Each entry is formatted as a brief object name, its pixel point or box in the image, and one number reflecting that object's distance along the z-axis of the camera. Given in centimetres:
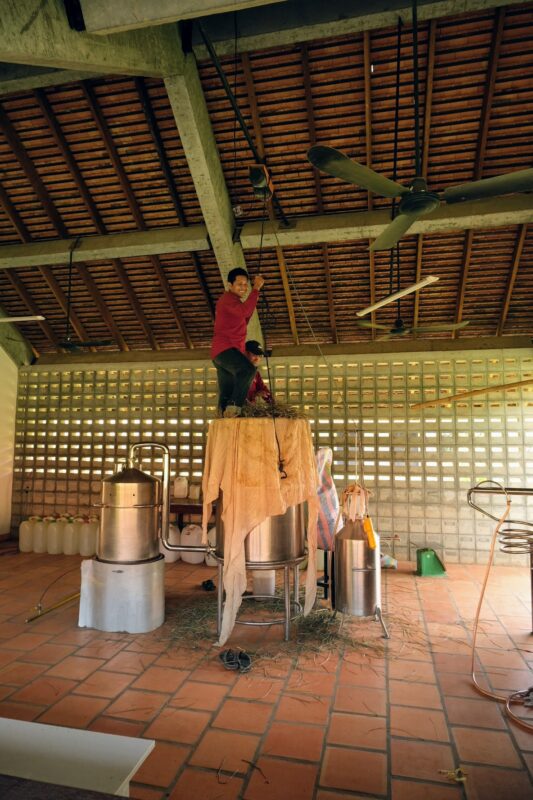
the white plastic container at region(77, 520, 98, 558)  805
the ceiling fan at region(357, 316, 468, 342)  617
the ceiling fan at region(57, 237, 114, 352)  719
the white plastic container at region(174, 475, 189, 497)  835
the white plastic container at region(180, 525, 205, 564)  762
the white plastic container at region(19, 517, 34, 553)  823
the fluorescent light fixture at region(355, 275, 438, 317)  500
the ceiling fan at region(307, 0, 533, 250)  342
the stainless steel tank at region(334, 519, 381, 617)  463
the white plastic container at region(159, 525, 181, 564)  774
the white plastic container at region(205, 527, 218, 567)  749
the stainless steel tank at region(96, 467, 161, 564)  464
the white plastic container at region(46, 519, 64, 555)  812
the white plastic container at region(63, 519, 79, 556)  812
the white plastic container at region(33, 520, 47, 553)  820
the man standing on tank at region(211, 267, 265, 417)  458
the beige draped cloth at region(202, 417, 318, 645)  405
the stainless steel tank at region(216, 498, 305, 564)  419
